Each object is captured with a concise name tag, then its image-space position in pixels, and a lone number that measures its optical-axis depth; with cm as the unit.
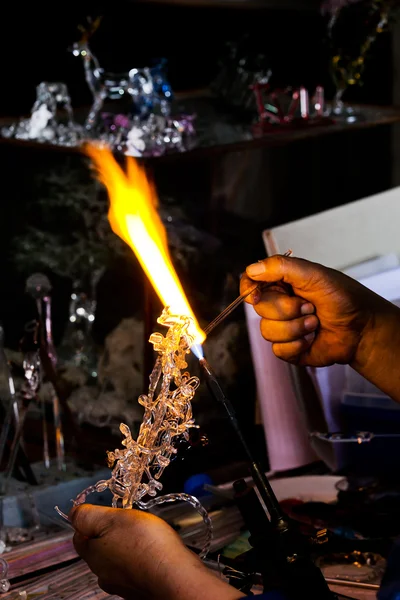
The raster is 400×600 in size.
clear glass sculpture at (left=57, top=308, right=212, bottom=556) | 125
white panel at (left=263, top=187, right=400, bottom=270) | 258
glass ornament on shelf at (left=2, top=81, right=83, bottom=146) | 284
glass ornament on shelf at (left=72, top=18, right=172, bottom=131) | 293
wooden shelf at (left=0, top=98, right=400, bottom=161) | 270
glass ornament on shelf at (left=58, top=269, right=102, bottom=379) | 313
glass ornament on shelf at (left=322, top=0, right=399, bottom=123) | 356
